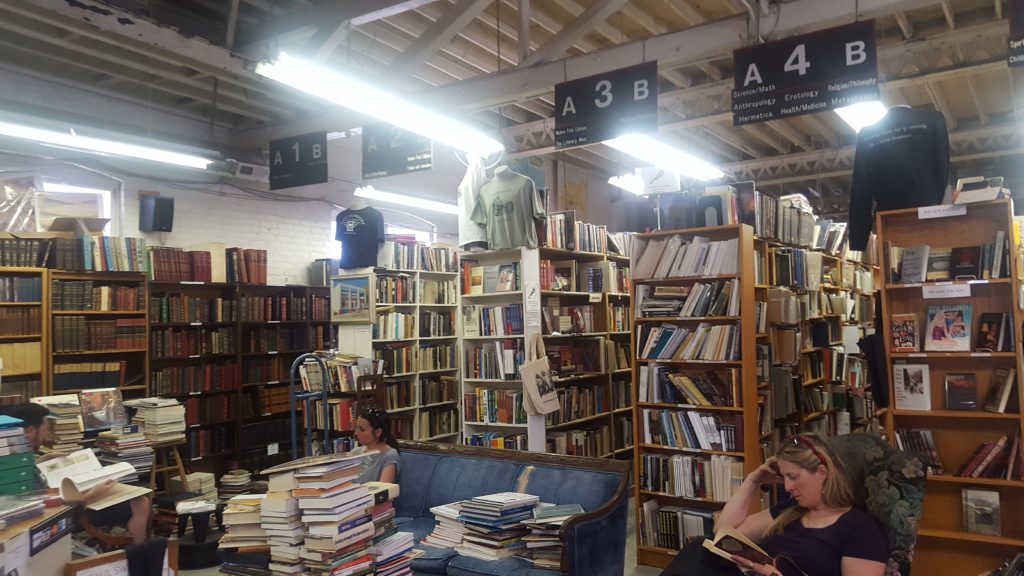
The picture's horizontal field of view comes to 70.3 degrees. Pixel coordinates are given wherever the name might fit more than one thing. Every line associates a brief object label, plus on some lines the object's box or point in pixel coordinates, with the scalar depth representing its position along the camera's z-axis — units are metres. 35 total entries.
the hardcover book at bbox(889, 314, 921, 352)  4.34
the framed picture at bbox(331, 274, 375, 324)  7.26
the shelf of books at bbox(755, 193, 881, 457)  5.95
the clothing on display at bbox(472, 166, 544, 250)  6.66
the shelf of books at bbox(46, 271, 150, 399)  6.98
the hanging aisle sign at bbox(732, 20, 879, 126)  5.03
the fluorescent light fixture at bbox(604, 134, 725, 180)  7.69
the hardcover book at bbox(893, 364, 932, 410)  4.29
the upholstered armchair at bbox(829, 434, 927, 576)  2.96
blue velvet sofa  3.78
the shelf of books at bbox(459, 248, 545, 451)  6.75
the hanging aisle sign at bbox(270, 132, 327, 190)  7.92
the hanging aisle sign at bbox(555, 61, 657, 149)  5.91
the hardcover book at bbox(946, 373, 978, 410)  4.18
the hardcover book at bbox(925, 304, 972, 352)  4.21
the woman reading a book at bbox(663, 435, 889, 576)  2.87
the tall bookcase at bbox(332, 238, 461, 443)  7.40
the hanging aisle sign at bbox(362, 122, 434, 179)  7.31
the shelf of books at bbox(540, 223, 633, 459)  7.11
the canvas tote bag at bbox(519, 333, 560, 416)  6.29
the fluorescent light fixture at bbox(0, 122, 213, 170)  6.16
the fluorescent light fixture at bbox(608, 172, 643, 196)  10.34
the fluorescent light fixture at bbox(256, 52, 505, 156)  5.21
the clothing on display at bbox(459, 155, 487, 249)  7.00
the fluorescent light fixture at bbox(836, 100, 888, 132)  6.42
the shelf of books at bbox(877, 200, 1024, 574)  4.08
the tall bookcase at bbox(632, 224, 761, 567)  5.09
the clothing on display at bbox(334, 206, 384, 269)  7.75
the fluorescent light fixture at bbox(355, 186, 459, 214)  10.02
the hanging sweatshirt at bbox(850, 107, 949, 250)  4.41
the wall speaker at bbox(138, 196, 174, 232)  8.27
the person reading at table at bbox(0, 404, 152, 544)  3.43
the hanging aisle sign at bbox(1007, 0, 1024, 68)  4.76
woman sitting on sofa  4.87
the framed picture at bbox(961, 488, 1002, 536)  4.07
